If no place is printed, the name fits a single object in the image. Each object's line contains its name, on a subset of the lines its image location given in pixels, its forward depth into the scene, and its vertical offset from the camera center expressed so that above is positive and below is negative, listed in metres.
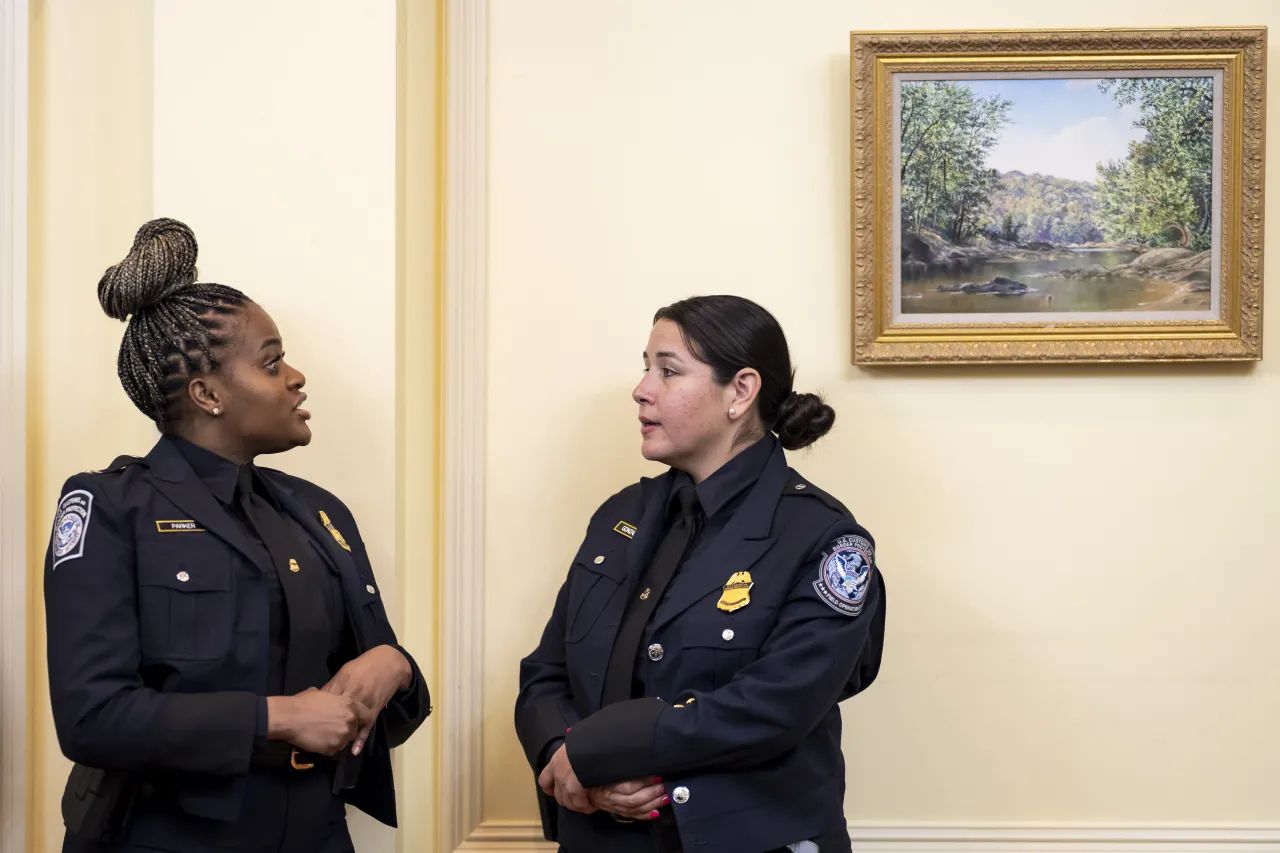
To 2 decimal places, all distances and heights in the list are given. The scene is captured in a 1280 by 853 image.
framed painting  2.92 +0.57
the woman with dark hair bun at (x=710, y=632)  2.04 -0.41
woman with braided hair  1.83 -0.35
